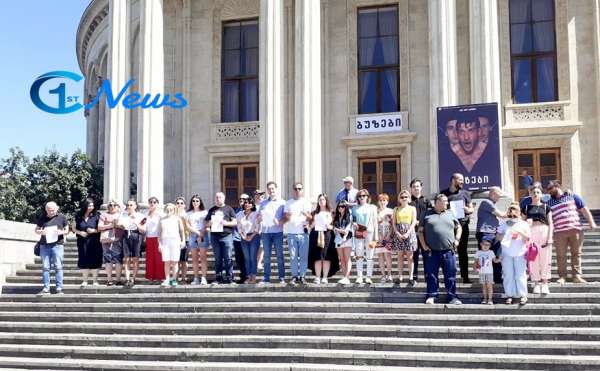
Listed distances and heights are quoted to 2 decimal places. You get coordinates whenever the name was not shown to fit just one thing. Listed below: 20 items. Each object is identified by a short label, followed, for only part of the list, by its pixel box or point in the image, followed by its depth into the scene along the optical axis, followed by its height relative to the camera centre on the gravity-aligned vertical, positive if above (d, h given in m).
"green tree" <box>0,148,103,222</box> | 24.72 +1.69
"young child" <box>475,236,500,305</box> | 11.02 -0.54
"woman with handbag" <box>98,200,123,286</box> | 13.65 -0.10
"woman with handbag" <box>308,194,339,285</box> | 12.59 -0.16
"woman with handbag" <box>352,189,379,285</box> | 12.38 -0.02
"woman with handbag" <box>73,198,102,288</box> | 13.73 -0.18
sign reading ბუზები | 22.78 +3.35
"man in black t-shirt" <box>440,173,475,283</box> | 12.23 +0.33
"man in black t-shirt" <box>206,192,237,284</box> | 13.36 -0.01
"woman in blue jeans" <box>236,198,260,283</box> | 13.09 -0.03
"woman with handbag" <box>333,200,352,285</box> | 12.40 -0.03
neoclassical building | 20.17 +4.26
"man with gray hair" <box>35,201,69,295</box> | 13.55 -0.18
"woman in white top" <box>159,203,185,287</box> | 13.15 -0.09
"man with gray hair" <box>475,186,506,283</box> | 11.77 +0.20
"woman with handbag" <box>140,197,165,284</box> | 13.59 -0.21
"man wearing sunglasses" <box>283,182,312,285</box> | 12.67 +0.01
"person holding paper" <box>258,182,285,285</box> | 12.91 +0.10
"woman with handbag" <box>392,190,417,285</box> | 12.07 +0.01
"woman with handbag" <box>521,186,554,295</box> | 11.16 -0.06
